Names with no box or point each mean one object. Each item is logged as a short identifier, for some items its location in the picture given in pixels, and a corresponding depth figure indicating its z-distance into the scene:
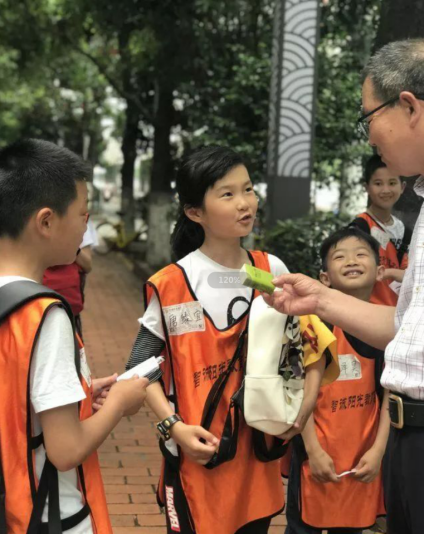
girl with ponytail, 2.71
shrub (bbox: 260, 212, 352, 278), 6.72
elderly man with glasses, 2.19
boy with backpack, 1.98
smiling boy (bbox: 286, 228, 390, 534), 3.19
